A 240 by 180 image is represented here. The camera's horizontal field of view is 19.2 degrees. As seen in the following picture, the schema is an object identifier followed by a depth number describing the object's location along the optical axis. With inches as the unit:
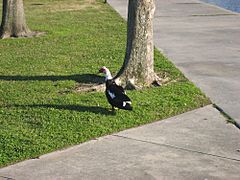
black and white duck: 359.3
